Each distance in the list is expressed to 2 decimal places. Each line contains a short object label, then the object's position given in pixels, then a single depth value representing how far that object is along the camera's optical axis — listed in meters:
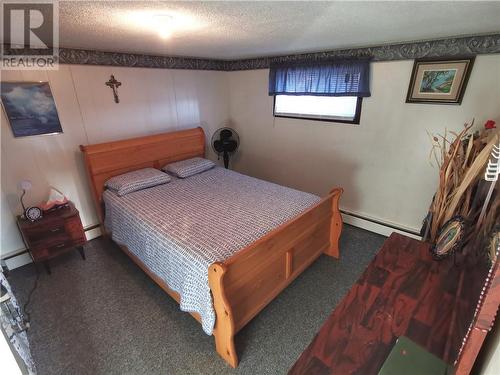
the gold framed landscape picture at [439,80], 2.13
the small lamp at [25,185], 2.30
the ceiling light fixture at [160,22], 1.37
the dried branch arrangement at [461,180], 1.73
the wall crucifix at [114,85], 2.77
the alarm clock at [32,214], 2.31
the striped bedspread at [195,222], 1.68
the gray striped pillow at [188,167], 3.08
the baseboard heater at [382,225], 2.76
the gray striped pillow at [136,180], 2.62
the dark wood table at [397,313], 0.95
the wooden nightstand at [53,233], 2.29
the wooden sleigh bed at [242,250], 1.57
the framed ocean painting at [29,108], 2.25
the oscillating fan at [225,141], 3.74
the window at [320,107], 2.90
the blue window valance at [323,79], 2.66
